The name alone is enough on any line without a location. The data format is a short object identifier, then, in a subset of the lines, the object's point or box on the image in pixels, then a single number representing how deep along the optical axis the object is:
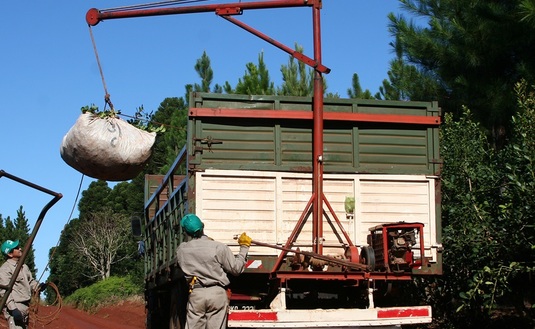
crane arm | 10.31
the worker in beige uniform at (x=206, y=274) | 7.36
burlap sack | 9.34
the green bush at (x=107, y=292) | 41.47
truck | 9.09
